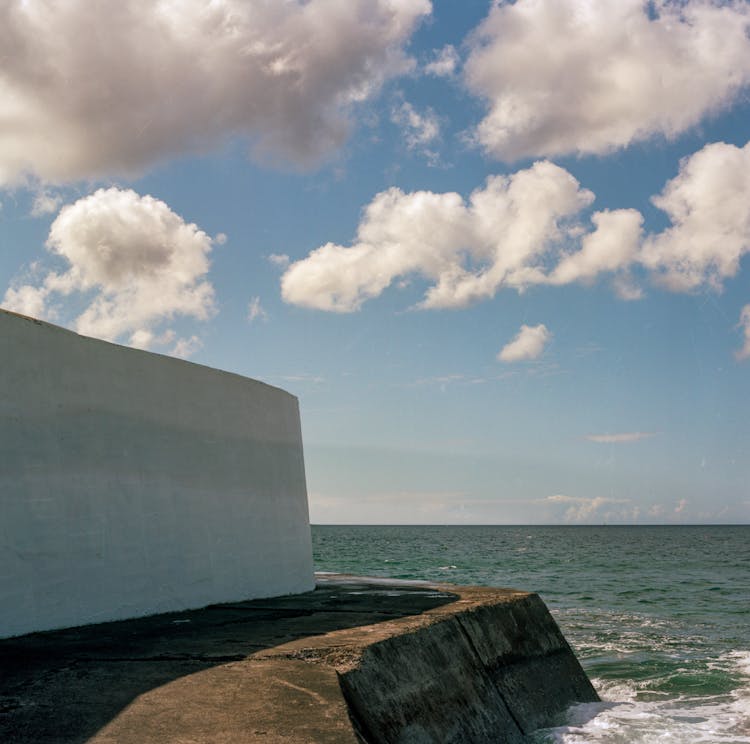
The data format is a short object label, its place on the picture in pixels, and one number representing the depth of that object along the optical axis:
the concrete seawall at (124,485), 6.04
